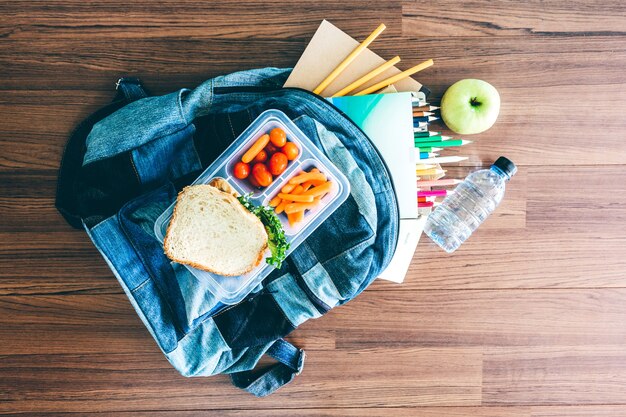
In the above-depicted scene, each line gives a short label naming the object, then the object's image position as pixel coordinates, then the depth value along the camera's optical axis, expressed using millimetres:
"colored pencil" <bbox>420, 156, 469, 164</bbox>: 745
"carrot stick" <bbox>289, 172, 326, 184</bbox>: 643
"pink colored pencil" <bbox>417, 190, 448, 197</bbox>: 751
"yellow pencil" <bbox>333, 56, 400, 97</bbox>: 734
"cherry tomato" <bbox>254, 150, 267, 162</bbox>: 654
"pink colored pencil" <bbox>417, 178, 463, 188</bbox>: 744
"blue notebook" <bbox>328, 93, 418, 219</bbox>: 723
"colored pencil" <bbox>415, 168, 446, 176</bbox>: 747
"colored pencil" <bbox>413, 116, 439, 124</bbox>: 747
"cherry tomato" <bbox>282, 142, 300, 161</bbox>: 650
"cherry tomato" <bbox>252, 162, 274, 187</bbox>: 646
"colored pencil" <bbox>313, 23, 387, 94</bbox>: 733
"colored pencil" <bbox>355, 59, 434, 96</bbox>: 740
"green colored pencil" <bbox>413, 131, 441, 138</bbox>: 747
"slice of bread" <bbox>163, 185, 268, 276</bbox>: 619
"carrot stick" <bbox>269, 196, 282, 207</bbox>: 648
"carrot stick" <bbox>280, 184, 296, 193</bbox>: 645
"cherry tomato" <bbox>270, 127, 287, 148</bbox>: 645
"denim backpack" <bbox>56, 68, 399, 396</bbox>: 672
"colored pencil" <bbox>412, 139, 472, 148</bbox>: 735
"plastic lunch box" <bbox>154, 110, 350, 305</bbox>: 656
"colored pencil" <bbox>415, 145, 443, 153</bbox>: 744
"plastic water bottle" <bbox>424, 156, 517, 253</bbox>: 782
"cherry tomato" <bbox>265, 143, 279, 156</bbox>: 658
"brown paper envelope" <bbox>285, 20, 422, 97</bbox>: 753
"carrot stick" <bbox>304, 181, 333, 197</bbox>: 634
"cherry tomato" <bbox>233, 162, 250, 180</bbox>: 650
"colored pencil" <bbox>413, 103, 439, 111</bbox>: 746
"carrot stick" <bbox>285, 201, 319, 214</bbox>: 635
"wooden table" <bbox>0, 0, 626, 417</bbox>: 782
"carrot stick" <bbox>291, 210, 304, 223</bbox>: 641
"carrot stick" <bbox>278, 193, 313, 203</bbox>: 631
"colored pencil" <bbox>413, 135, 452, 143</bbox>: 741
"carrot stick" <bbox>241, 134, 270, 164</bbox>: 646
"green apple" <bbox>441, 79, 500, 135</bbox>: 745
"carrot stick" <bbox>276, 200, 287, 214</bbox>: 643
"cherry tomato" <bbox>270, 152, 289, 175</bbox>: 646
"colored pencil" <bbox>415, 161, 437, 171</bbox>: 744
